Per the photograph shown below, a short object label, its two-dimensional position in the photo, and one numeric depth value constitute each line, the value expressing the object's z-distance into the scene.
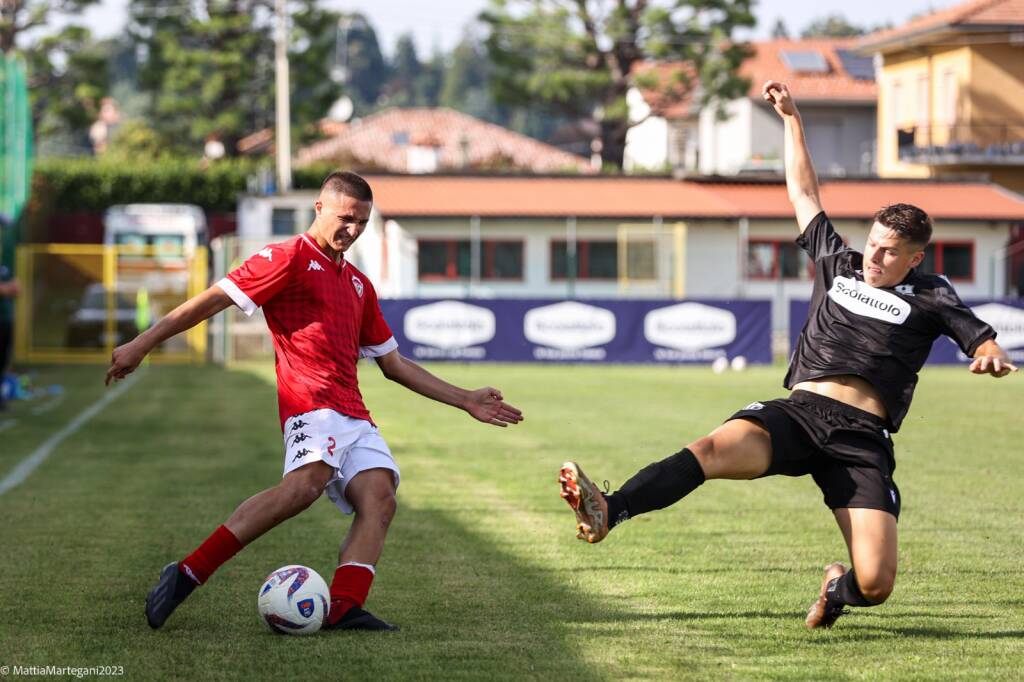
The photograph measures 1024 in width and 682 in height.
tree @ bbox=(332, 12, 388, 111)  182.88
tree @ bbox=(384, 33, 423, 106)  188.25
